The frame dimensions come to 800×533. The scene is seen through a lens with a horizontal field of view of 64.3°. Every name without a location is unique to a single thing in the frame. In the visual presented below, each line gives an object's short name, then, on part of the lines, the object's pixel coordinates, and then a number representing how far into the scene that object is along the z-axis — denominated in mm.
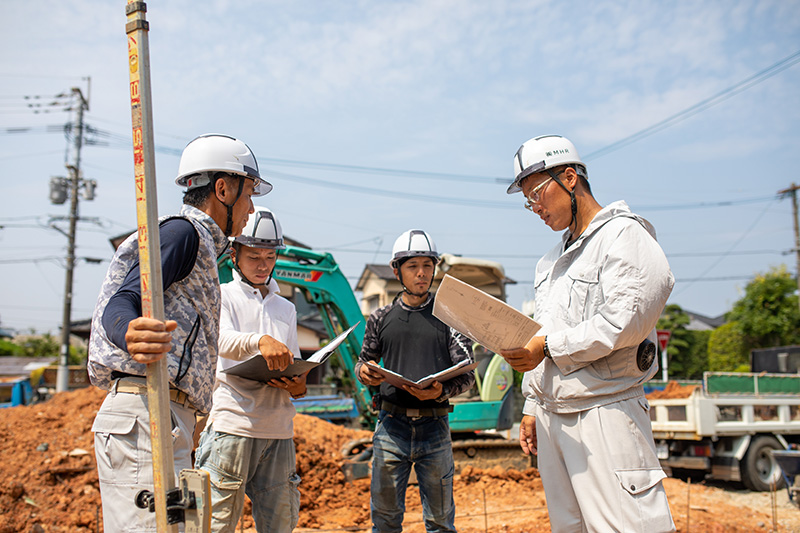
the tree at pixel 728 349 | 26219
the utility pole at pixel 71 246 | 22375
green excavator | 8516
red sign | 13281
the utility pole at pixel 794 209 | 28558
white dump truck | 9273
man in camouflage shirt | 2160
